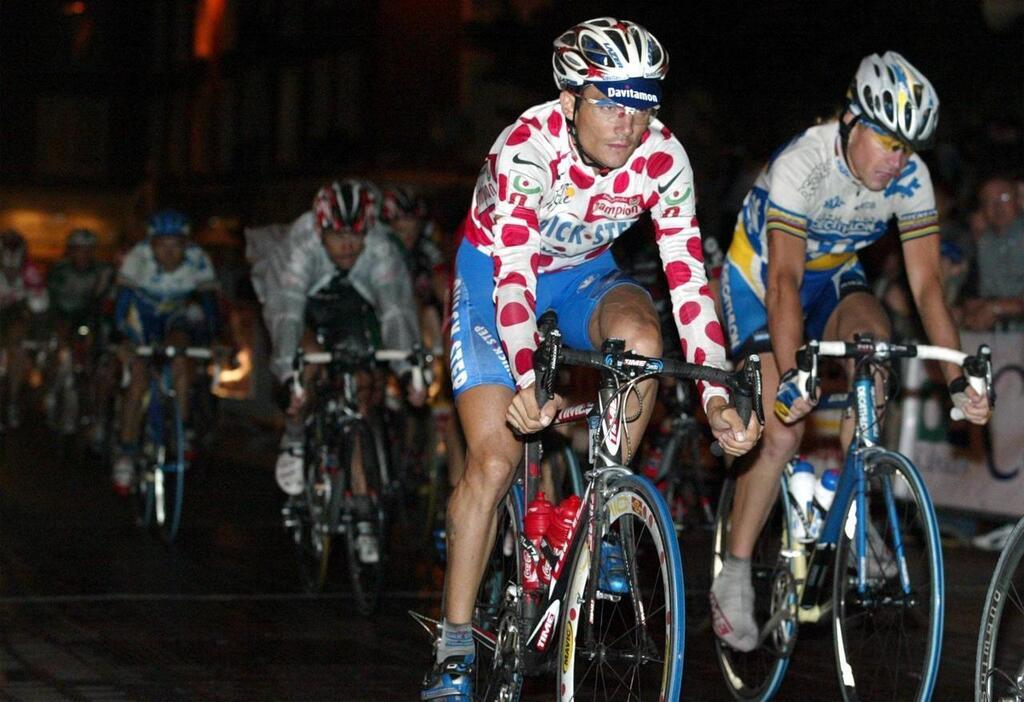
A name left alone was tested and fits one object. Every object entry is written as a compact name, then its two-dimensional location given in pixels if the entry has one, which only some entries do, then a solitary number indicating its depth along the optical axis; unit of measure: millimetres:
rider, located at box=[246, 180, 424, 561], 9141
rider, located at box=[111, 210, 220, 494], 12008
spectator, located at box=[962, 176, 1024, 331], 11281
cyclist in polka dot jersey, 5336
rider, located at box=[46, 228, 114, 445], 18312
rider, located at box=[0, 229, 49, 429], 19891
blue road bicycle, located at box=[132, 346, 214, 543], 11078
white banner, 10695
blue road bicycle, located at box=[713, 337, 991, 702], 5809
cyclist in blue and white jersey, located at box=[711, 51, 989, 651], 6156
